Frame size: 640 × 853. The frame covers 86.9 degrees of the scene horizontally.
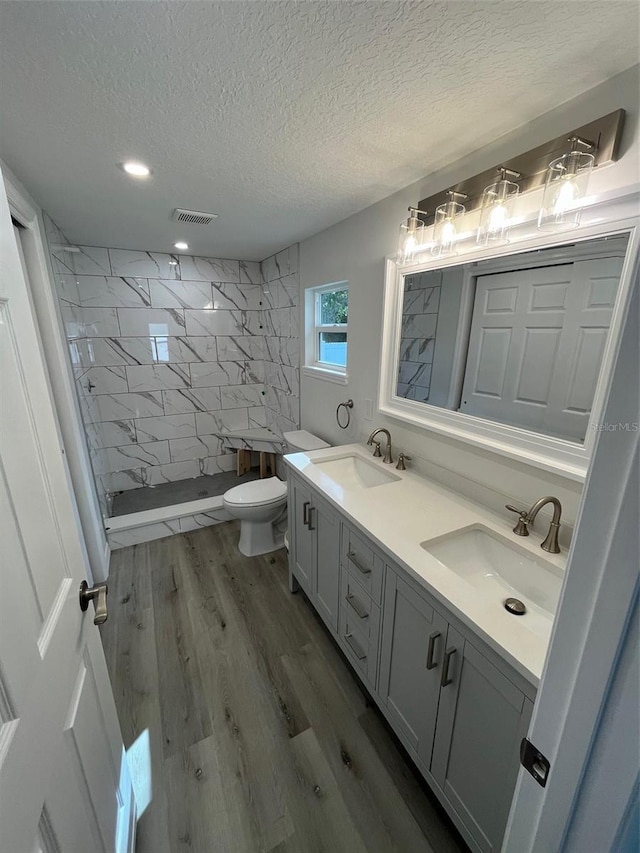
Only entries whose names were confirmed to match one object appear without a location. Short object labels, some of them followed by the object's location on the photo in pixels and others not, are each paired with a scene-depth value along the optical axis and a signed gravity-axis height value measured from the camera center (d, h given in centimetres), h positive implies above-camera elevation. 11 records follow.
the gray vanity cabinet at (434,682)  86 -107
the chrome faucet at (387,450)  185 -62
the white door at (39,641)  51 -54
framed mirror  101 -3
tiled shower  288 -21
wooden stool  363 -137
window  235 +3
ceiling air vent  193 +67
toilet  239 -119
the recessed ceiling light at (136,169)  137 +67
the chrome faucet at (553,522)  108 -60
